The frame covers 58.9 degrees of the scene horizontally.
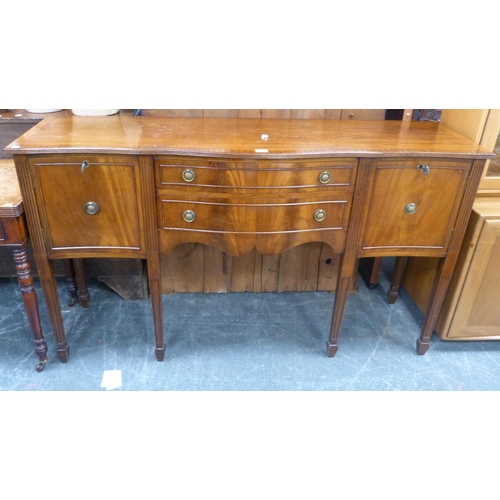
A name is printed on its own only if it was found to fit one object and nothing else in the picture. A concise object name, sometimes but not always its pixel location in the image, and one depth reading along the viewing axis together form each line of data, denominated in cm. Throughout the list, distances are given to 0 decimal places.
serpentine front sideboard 143
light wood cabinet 164
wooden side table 146
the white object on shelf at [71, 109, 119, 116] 168
